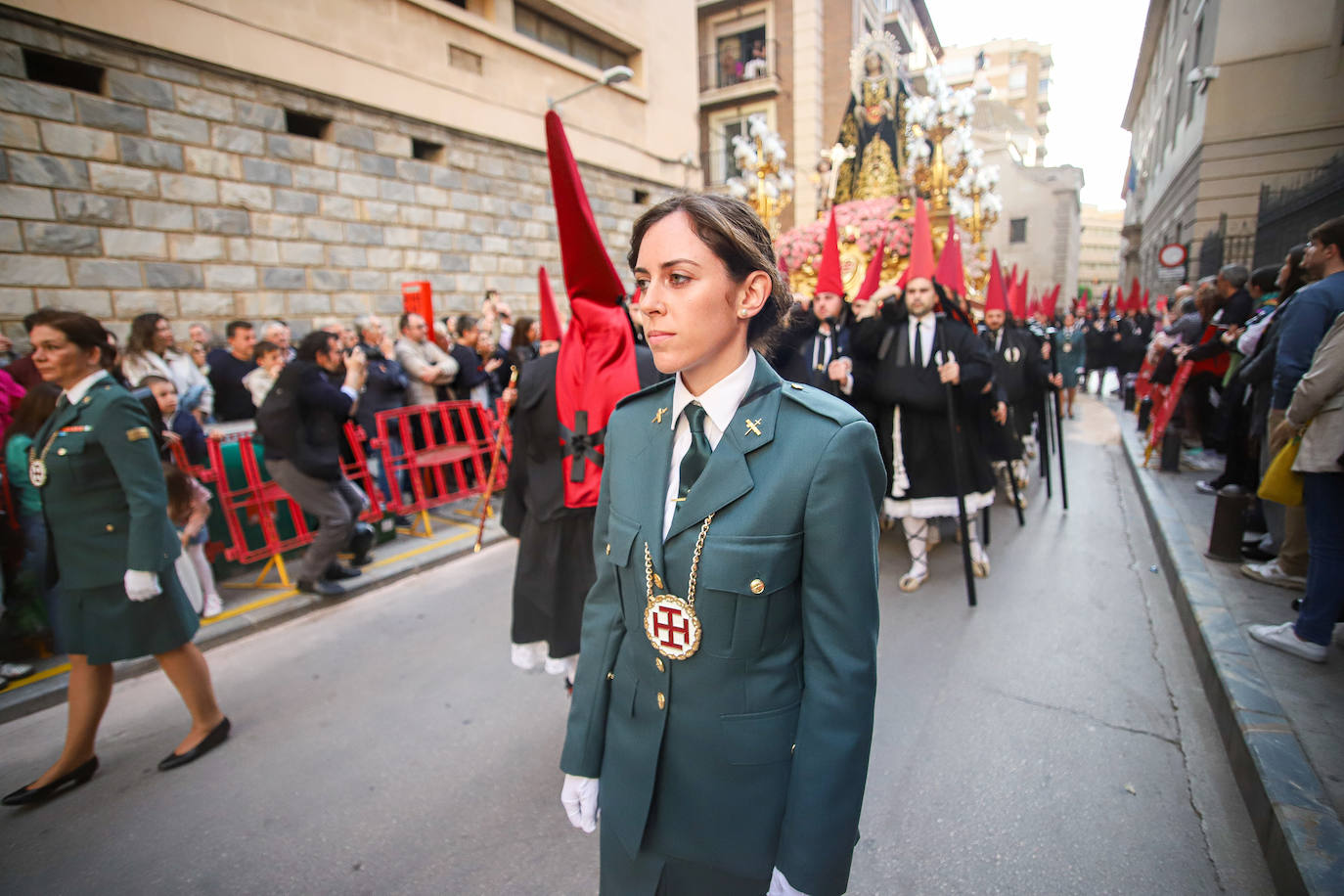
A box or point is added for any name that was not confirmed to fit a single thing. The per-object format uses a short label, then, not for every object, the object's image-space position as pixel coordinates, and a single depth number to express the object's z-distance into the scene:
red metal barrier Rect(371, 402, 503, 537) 6.40
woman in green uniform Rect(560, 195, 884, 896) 1.23
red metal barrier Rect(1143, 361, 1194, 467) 7.49
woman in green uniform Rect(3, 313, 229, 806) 2.74
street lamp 10.92
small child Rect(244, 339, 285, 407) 5.60
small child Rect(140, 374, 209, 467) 4.51
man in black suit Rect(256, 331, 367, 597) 4.78
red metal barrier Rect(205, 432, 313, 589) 5.12
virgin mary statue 11.70
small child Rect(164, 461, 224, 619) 4.06
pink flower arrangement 9.42
